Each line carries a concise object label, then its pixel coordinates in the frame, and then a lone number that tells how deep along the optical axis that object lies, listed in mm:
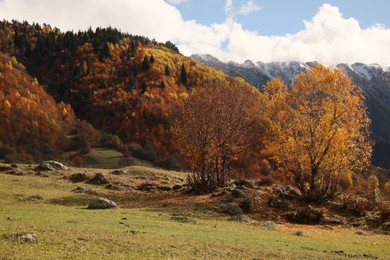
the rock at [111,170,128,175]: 68438
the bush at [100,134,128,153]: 179038
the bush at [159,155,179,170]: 166075
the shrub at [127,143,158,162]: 178125
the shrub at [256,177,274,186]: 61719
